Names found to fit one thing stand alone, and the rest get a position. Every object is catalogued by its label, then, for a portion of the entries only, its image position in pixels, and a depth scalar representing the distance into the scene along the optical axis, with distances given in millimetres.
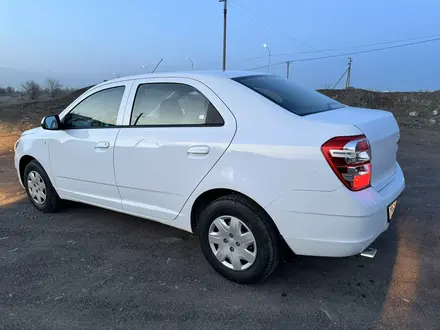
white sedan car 2641
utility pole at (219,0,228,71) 27256
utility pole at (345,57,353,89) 34806
